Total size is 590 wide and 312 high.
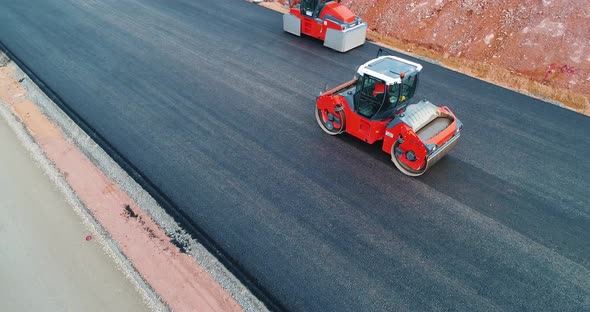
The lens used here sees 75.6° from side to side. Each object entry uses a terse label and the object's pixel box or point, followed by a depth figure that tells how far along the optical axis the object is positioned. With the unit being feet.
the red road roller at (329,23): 47.24
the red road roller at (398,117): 28.63
